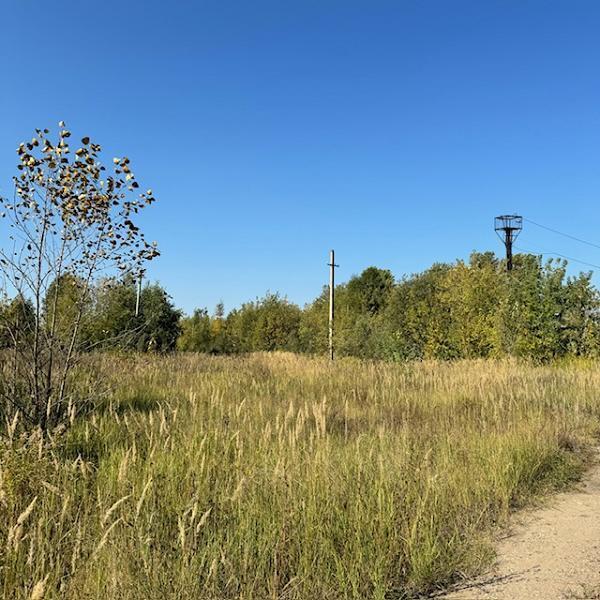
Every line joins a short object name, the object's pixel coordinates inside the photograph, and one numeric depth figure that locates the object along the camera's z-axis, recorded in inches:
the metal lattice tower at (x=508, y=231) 1496.1
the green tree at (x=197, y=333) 1657.2
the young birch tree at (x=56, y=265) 206.4
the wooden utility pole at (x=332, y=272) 1094.4
